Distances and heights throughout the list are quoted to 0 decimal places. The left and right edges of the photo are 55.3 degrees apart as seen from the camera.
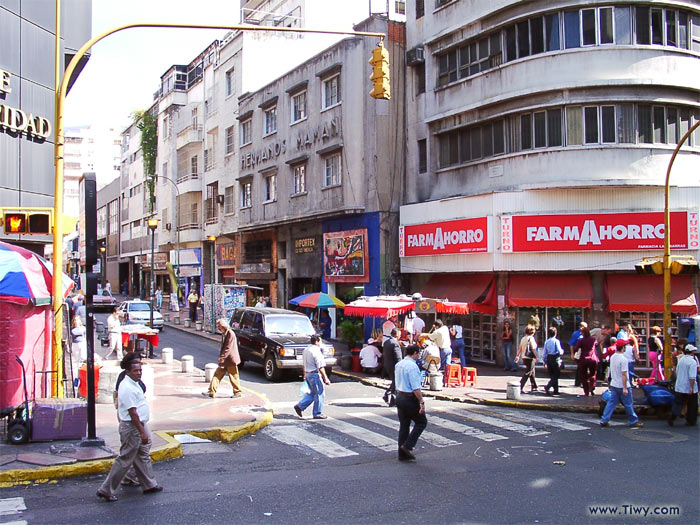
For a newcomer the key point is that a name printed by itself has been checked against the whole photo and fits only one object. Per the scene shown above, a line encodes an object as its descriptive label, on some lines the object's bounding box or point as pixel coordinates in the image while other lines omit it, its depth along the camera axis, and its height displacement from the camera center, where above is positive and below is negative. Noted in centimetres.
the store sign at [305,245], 3059 +176
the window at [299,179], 3041 +476
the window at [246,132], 3597 +828
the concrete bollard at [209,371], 1662 -218
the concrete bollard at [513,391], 1543 -260
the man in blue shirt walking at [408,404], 964 -180
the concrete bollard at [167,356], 2083 -223
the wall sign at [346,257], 2636 +103
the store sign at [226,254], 3988 +183
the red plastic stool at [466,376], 1764 -256
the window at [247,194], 3567 +489
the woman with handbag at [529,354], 1658 -191
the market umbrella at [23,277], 1116 +18
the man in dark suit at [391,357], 1470 -169
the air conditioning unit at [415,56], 2538 +857
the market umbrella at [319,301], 2297 -65
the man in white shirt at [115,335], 1961 -147
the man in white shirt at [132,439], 771 -180
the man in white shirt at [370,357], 1942 -222
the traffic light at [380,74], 1170 +365
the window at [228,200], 3876 +488
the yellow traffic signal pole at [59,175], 1024 +181
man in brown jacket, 1470 -173
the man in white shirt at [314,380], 1309 -192
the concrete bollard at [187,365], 1879 -227
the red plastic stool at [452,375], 1748 -251
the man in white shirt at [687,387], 1285 -214
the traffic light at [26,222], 1062 +105
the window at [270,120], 3309 +818
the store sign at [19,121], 1527 +398
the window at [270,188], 3300 +479
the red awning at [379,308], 1889 -76
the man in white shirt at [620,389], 1257 -213
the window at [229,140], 3903 +847
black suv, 1836 -162
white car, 2931 -121
